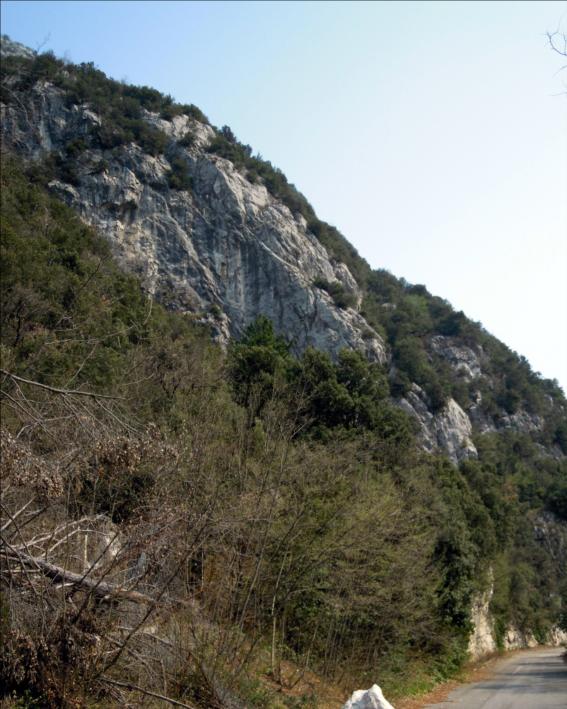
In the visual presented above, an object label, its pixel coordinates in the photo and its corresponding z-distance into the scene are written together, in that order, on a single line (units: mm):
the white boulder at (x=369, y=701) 7406
